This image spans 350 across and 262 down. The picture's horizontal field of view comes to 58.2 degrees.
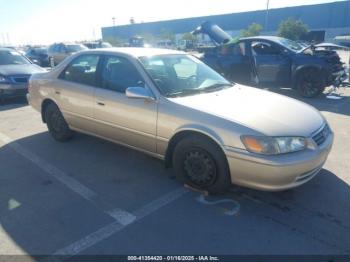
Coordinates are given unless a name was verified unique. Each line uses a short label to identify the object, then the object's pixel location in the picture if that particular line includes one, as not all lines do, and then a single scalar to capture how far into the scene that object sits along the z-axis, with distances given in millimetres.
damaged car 8750
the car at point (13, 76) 8672
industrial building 62781
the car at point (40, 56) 21392
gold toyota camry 3102
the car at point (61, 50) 19531
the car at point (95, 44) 22844
